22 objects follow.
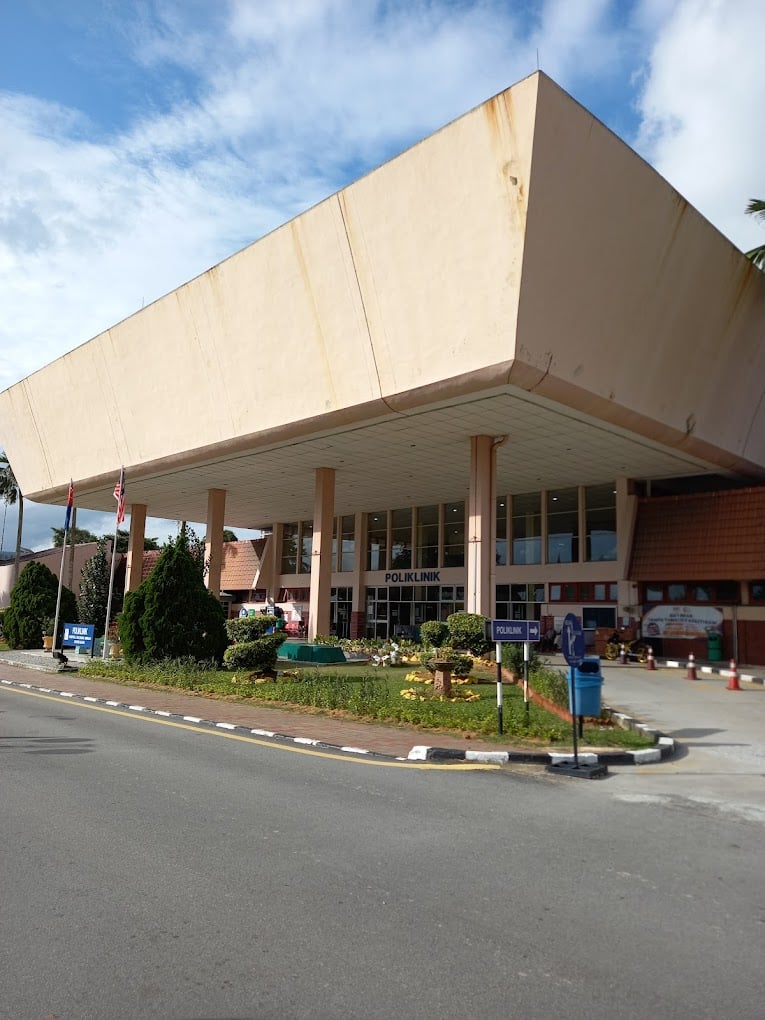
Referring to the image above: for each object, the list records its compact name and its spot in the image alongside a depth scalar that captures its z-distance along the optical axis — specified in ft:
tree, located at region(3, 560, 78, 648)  110.63
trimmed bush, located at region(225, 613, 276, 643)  71.77
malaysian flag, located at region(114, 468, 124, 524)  83.77
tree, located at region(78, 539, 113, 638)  137.18
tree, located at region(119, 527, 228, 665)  75.36
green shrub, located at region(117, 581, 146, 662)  77.10
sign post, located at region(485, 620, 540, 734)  36.83
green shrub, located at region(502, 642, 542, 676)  67.52
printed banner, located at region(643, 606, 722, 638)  96.72
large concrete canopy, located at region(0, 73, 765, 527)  62.95
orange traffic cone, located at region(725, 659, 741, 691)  65.98
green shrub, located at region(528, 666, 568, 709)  48.88
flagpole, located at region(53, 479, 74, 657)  97.92
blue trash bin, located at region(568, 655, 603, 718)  36.11
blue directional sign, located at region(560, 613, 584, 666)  34.30
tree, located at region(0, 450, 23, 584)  225.97
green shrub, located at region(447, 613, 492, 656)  75.72
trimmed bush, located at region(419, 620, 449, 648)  75.15
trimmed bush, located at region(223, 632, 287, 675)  65.10
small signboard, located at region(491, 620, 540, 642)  37.03
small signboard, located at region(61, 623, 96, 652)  89.35
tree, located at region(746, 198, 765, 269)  97.19
